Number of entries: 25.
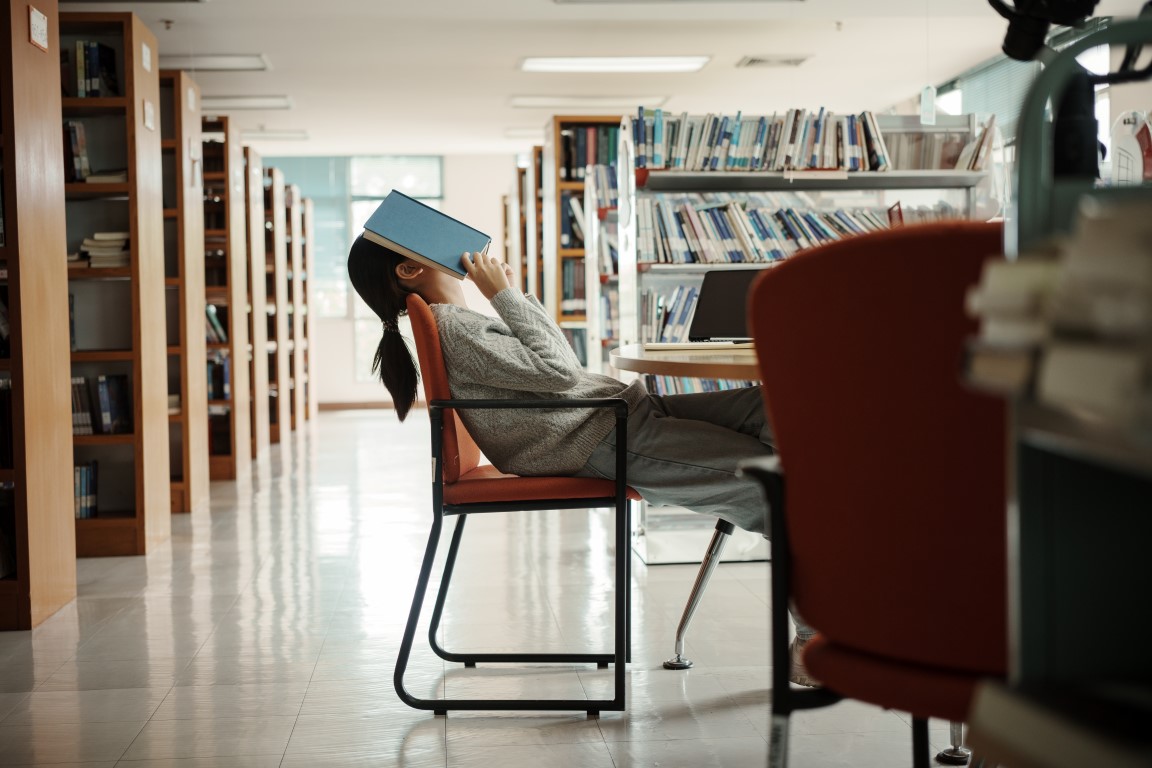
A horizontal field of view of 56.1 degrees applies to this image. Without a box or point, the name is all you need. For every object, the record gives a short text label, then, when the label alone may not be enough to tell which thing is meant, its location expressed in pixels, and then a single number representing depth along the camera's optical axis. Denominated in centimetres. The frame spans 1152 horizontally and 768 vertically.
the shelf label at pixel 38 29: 327
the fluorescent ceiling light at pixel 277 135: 1073
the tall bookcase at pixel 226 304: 661
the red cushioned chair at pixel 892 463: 104
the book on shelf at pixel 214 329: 668
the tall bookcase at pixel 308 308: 1090
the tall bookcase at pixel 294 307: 982
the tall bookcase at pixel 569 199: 680
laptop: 323
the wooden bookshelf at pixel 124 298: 435
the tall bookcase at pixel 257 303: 746
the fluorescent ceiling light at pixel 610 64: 795
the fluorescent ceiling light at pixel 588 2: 619
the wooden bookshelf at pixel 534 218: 795
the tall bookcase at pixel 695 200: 400
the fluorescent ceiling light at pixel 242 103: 890
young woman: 219
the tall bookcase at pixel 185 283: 528
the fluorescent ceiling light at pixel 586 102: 946
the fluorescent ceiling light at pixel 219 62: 743
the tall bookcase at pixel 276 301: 876
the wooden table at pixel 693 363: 183
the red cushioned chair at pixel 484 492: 220
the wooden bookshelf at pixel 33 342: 316
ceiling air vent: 811
